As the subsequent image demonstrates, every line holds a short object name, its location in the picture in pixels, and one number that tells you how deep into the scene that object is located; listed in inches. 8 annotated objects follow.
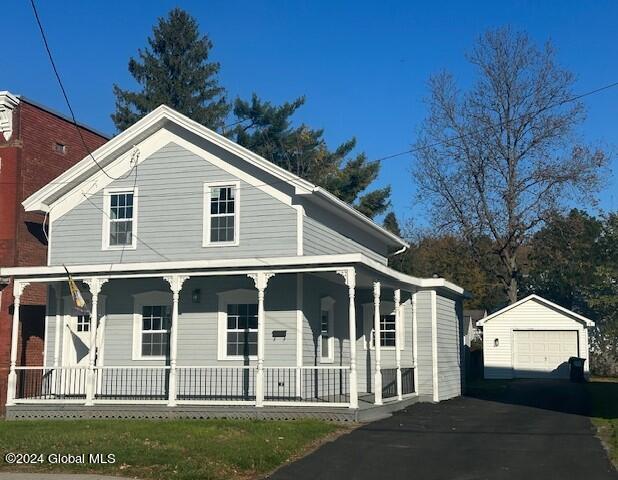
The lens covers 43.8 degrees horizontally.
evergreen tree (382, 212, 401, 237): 2452.9
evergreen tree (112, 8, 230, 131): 1935.3
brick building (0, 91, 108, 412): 824.3
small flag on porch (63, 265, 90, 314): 730.8
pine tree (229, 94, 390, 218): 1927.9
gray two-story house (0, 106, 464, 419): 713.0
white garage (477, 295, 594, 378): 1448.1
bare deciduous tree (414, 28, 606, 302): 1523.1
